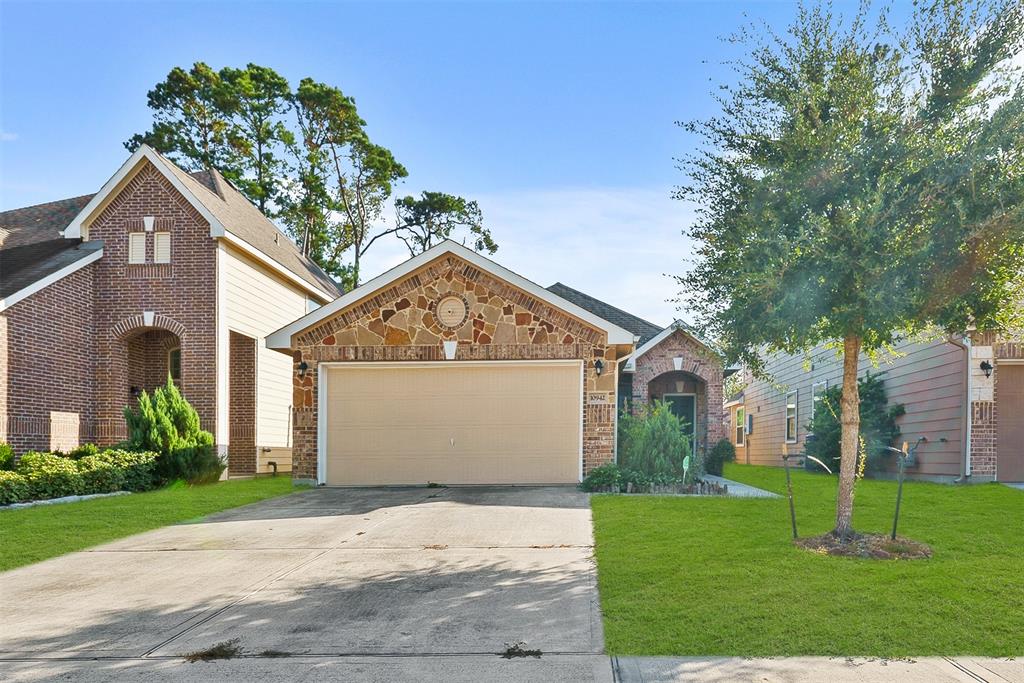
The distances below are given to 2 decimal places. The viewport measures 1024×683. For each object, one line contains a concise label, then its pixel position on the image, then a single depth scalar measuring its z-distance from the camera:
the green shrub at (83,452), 13.42
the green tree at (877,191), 7.50
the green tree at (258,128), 31.61
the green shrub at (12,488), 11.54
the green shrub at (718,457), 18.98
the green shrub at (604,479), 13.19
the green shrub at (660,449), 13.55
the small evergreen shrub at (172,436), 14.60
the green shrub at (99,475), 12.95
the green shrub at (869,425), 16.81
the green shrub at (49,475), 12.10
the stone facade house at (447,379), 14.40
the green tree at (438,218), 35.62
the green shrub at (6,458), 12.61
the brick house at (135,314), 15.70
